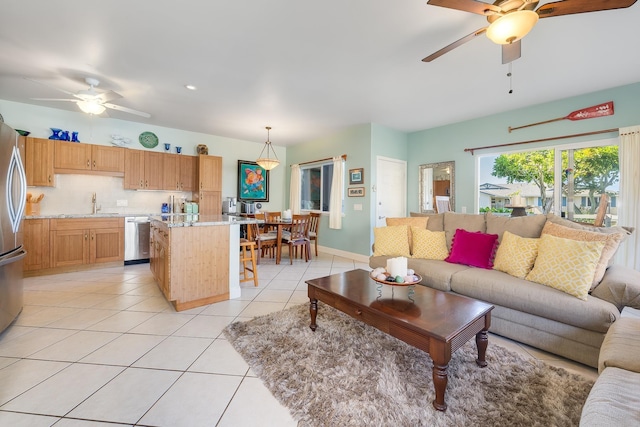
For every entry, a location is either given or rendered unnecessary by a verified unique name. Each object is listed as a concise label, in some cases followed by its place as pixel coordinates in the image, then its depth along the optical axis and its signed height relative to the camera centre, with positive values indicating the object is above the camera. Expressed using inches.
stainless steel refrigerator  82.4 -4.9
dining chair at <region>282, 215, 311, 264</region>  182.6 -17.6
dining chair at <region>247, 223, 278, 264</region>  175.2 -19.5
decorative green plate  198.7 +54.7
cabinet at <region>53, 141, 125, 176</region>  161.6 +33.3
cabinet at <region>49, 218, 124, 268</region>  151.9 -19.4
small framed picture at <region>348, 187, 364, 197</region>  199.0 +15.2
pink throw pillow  103.9 -15.5
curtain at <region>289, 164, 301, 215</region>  256.1 +20.6
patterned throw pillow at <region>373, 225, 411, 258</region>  124.6 -14.9
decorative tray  70.2 -19.5
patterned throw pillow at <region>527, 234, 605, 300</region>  74.8 -16.1
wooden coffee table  54.1 -25.3
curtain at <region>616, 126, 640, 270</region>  125.2 +10.6
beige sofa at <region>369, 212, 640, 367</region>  68.7 -26.7
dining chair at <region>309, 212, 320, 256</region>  206.4 -12.4
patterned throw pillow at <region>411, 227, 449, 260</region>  118.5 -15.5
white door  199.5 +18.3
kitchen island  101.7 -20.9
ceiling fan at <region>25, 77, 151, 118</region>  121.0 +53.2
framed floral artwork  245.9 +27.8
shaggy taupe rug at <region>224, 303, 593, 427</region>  52.2 -40.9
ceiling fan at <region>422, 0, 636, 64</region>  60.7 +49.4
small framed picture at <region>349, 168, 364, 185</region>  198.4 +27.3
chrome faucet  179.9 +5.3
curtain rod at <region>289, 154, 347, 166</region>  209.4 +45.3
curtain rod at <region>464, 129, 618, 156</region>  134.9 +43.1
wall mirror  195.2 +22.2
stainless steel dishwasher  174.2 -19.9
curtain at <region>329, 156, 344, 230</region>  212.4 +15.1
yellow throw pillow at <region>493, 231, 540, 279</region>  90.9 -15.7
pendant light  204.7 +38.2
